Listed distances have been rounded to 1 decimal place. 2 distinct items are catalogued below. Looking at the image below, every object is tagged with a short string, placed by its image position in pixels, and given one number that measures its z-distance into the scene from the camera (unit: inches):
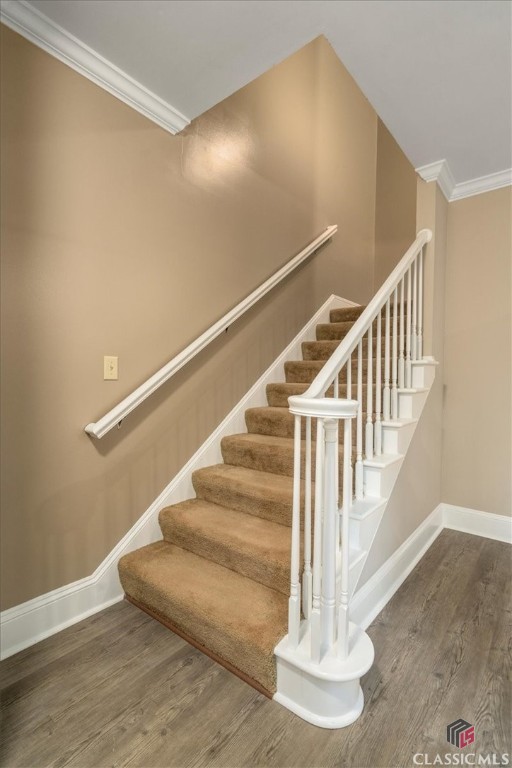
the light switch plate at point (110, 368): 73.0
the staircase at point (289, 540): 49.3
